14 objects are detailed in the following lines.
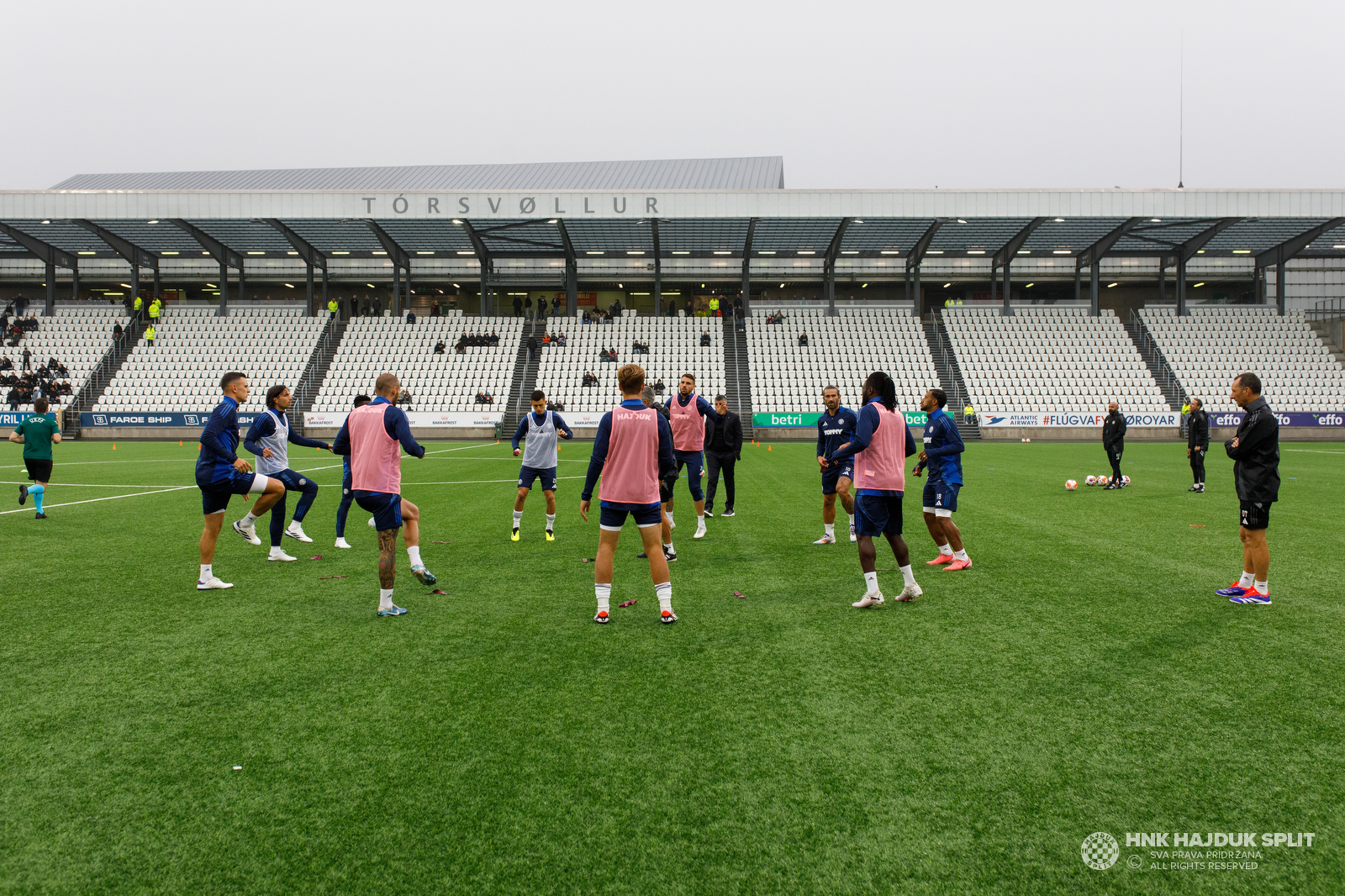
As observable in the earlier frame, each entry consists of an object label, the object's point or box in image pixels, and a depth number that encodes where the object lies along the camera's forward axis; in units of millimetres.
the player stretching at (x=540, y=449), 10164
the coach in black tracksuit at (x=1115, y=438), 15422
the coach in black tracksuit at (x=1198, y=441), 14062
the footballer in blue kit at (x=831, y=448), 8891
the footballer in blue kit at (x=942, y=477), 7902
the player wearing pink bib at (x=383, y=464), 6277
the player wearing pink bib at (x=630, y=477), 6078
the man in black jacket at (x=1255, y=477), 6410
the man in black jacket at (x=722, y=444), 11266
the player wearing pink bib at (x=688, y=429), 10219
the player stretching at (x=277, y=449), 8633
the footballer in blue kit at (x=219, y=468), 7184
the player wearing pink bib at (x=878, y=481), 6512
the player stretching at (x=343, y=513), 9352
